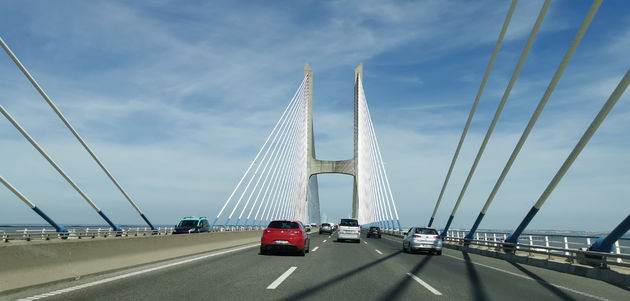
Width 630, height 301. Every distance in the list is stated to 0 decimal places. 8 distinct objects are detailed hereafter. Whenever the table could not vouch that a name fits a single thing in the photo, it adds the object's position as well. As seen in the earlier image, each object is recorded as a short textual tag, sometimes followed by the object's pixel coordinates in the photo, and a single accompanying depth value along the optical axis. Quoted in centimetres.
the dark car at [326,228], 5091
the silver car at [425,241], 1964
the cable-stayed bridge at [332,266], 728
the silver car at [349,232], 2914
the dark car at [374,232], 4334
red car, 1552
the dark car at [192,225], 2964
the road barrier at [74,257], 673
